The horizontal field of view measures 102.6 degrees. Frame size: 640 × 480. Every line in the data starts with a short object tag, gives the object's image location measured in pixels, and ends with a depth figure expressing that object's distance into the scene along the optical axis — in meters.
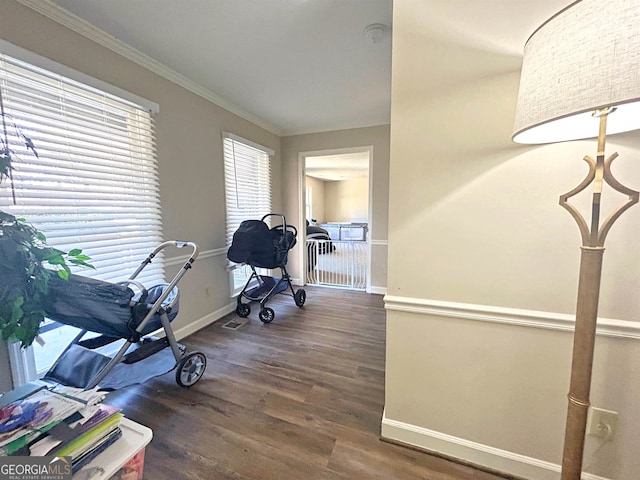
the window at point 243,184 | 3.30
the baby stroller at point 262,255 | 2.96
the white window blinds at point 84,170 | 1.55
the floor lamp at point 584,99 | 0.59
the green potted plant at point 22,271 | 0.90
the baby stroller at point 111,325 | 1.40
